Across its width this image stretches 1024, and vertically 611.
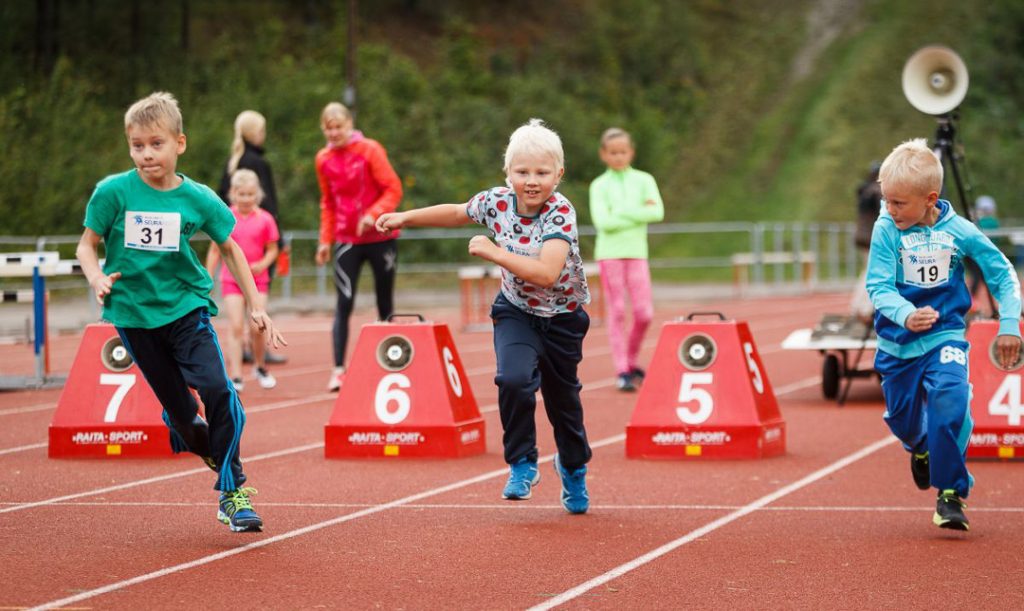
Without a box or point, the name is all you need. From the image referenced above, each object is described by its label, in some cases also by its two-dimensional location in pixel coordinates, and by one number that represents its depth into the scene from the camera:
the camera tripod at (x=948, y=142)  22.19
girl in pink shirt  25.01
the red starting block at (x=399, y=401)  18.68
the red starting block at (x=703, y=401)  18.68
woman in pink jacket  24.19
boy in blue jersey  13.38
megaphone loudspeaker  22.74
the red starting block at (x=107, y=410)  18.76
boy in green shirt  13.33
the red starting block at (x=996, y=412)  18.29
